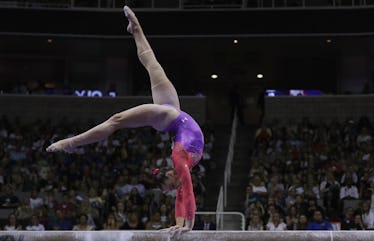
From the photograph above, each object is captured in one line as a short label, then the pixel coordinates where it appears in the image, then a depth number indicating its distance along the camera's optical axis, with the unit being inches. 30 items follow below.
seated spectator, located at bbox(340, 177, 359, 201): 549.0
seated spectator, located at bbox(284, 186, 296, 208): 536.1
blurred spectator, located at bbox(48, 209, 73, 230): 521.2
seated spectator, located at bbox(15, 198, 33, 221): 533.9
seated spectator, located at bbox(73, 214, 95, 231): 506.0
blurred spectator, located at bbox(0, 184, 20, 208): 569.6
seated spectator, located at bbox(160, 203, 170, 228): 509.5
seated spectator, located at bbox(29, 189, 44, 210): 564.7
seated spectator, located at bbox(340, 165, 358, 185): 563.5
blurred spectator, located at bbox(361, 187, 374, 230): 496.4
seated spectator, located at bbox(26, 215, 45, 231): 514.6
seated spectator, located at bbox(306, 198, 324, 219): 506.6
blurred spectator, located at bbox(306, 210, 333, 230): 482.9
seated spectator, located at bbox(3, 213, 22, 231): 513.7
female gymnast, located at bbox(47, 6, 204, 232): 263.3
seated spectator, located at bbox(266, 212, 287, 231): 491.4
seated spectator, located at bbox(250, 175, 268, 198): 555.4
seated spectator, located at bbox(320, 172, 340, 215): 539.8
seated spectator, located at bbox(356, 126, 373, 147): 669.8
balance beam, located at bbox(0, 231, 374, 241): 247.9
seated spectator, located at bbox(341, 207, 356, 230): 493.7
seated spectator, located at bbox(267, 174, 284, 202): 541.3
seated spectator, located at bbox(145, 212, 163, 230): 502.0
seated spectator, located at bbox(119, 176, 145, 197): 582.2
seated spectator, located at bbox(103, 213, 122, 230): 509.6
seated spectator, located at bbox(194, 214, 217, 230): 496.7
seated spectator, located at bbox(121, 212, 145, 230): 515.5
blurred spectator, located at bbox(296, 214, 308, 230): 490.6
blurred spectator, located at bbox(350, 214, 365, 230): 488.7
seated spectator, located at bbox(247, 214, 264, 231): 490.9
